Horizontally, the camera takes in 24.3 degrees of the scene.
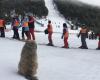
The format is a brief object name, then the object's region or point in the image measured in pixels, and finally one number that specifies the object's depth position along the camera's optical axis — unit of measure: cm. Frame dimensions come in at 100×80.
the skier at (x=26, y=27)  1188
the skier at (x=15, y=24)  1273
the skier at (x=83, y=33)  1240
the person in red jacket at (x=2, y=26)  1326
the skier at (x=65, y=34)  1216
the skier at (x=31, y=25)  1201
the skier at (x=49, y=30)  1257
